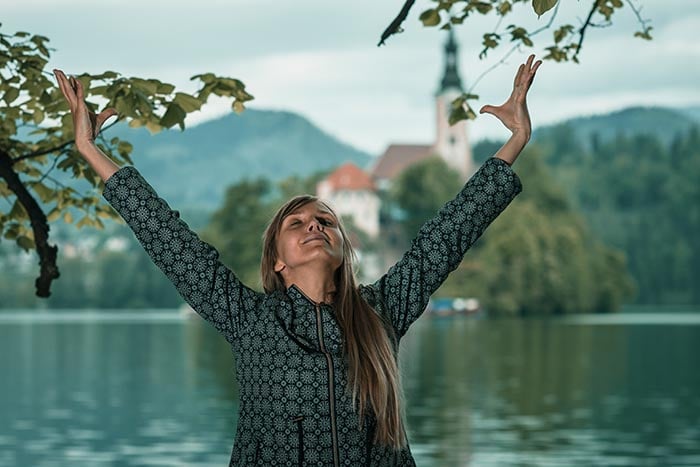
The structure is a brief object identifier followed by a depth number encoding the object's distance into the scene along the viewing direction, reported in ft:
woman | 12.23
